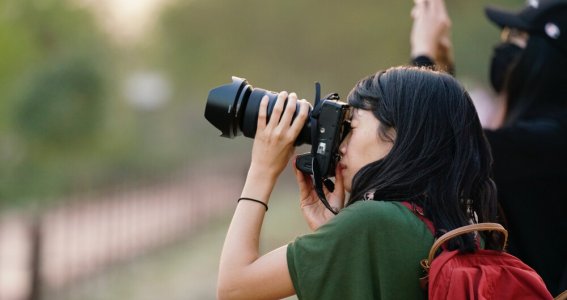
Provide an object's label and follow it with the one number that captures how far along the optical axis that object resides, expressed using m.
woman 3.87
